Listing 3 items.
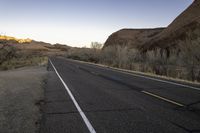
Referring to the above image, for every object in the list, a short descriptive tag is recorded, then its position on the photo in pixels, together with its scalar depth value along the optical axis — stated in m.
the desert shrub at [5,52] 33.19
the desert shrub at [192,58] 14.03
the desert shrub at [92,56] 45.33
